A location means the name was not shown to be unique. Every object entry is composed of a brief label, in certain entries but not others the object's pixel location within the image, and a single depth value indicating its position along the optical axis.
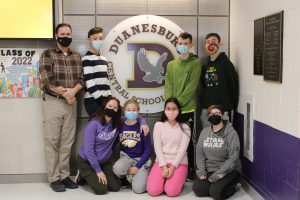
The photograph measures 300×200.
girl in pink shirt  3.88
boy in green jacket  4.21
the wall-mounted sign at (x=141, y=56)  4.38
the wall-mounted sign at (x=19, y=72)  4.25
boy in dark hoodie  4.15
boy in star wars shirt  3.74
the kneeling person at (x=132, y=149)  4.03
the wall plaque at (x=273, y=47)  3.15
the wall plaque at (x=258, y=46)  3.57
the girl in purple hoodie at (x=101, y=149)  3.95
